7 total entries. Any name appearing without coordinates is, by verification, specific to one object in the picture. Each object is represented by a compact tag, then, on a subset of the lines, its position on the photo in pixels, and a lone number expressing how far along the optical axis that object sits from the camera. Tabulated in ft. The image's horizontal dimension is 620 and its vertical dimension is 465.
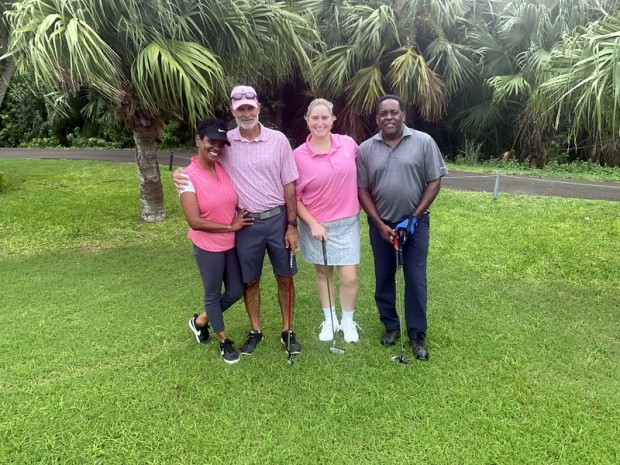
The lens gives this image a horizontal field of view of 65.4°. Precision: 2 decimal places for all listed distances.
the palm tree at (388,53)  31.58
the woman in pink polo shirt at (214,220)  9.75
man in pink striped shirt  9.96
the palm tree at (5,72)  26.84
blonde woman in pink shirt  10.48
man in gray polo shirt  10.30
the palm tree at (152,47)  15.46
